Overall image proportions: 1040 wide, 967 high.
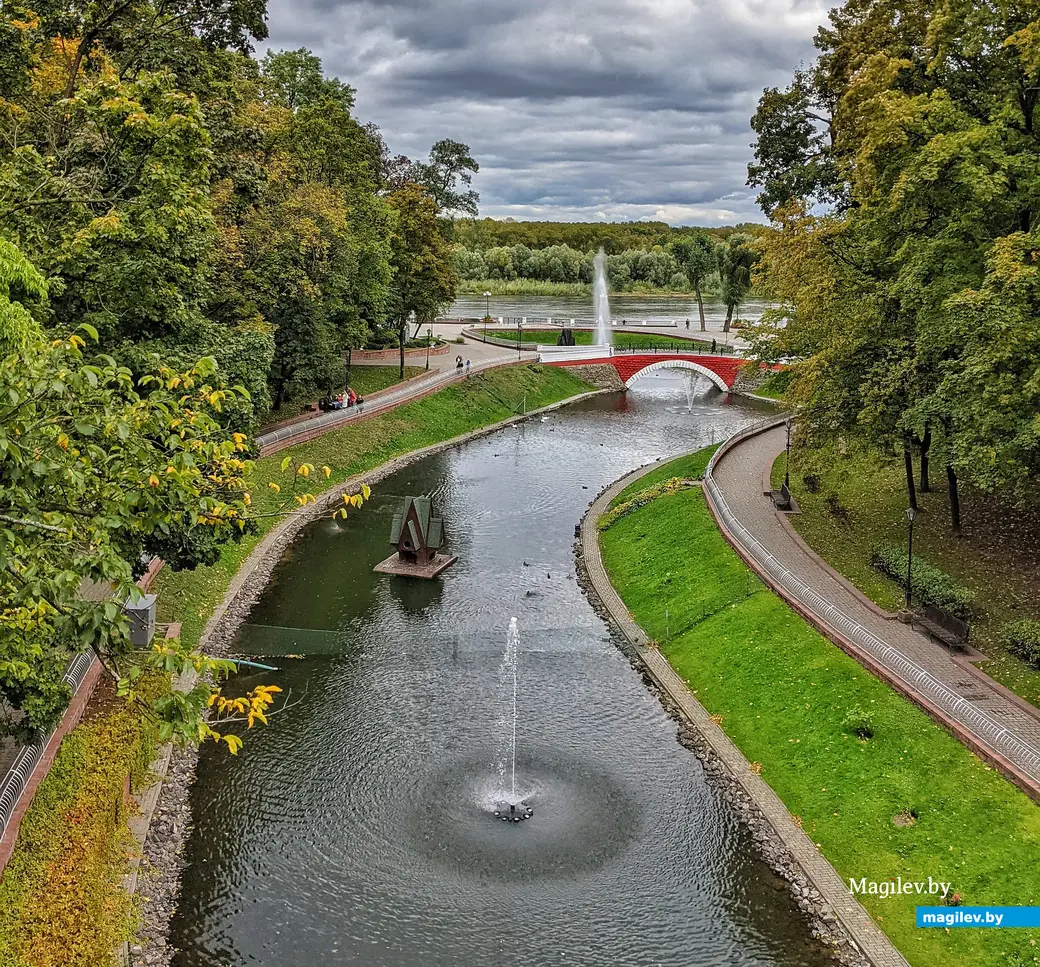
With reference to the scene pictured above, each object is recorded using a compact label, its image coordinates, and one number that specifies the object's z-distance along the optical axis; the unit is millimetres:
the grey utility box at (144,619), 25422
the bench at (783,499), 38594
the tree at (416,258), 63312
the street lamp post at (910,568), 26578
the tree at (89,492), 9570
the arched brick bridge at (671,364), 82125
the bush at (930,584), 26344
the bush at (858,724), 22516
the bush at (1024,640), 23748
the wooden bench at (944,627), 25078
